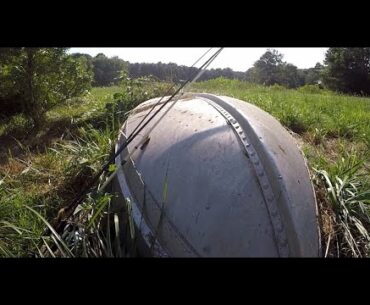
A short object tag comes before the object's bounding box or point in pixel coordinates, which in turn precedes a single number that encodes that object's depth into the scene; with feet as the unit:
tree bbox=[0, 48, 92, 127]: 20.49
